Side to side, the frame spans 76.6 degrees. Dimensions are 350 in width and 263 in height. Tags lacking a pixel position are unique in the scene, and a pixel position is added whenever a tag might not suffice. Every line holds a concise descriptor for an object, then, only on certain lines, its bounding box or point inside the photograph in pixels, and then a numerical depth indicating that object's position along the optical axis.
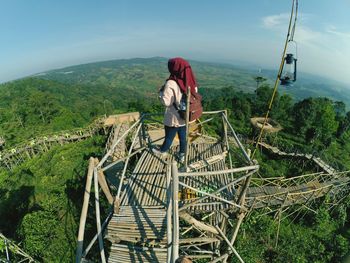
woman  4.40
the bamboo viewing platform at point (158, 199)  3.96
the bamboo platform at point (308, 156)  23.26
